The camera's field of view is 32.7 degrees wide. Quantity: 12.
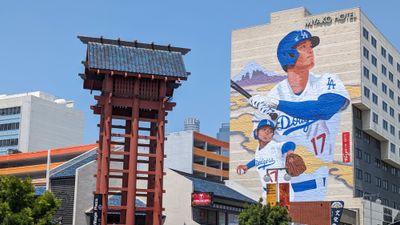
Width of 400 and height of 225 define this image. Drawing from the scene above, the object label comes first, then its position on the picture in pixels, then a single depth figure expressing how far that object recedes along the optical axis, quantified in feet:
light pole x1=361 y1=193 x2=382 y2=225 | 426.55
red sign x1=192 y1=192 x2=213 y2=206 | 291.17
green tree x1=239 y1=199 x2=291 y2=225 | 239.71
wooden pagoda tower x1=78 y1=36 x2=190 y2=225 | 233.76
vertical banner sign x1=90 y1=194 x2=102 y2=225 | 224.33
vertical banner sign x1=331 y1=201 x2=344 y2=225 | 341.82
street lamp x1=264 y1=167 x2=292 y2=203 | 255.50
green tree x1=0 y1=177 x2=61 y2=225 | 164.96
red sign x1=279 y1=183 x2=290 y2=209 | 257.55
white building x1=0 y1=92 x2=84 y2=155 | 640.17
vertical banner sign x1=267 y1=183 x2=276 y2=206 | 247.29
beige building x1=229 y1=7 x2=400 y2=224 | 442.50
